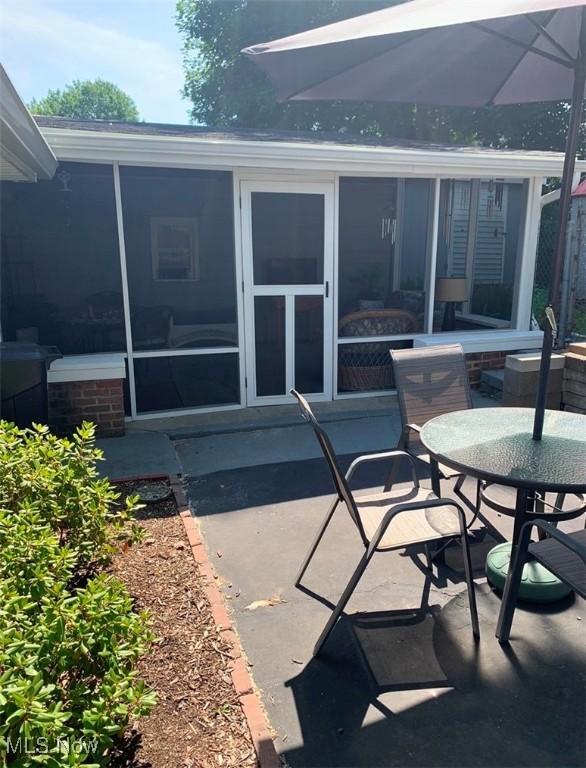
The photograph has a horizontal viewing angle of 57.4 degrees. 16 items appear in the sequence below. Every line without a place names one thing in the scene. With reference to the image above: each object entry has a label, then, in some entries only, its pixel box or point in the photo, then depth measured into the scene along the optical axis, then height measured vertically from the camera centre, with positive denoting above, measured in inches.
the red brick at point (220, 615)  91.4 -59.5
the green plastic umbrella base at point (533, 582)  94.1 -54.7
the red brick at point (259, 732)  66.0 -59.4
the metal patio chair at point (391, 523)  81.5 -43.7
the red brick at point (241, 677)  77.1 -59.5
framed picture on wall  277.4 +9.3
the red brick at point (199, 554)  110.4 -59.2
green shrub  47.1 -39.3
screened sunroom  187.8 +1.4
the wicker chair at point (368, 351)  225.6 -34.6
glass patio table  79.1 -30.1
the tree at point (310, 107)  612.7 +191.6
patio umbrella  85.4 +40.6
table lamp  241.4 -9.7
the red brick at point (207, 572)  104.3 -59.2
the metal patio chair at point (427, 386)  128.0 -28.3
